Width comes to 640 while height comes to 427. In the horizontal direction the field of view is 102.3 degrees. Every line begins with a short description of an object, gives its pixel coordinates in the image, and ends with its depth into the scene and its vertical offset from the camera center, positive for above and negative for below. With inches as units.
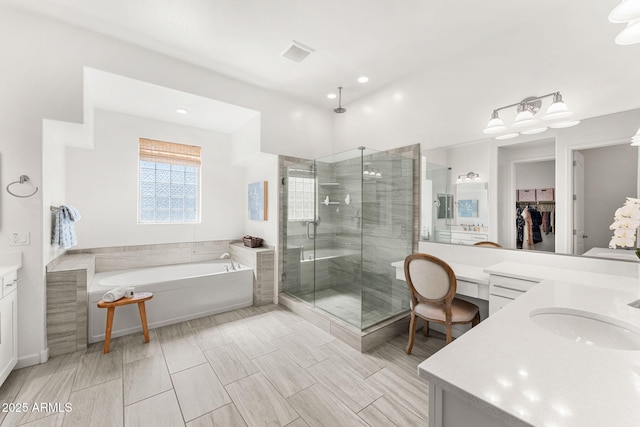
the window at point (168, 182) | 149.0 +19.3
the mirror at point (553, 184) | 71.9 +9.3
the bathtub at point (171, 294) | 105.2 -38.3
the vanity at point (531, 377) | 23.0 -17.6
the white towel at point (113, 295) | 97.1 -30.8
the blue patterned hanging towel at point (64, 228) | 100.0 -5.3
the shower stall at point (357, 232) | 111.4 -8.6
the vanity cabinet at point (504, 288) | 71.8 -21.8
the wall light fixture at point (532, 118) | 76.5 +30.3
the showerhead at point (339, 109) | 144.4 +60.5
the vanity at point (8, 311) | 74.8 -29.4
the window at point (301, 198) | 136.2 +8.3
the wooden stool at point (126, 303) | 94.8 -35.7
